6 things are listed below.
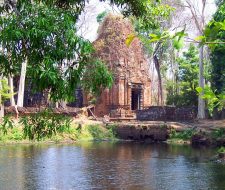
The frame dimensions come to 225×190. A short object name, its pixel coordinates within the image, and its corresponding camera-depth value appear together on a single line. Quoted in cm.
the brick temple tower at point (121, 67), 3900
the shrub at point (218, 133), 2672
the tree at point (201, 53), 3356
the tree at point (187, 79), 3819
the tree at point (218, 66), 2856
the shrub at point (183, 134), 2840
